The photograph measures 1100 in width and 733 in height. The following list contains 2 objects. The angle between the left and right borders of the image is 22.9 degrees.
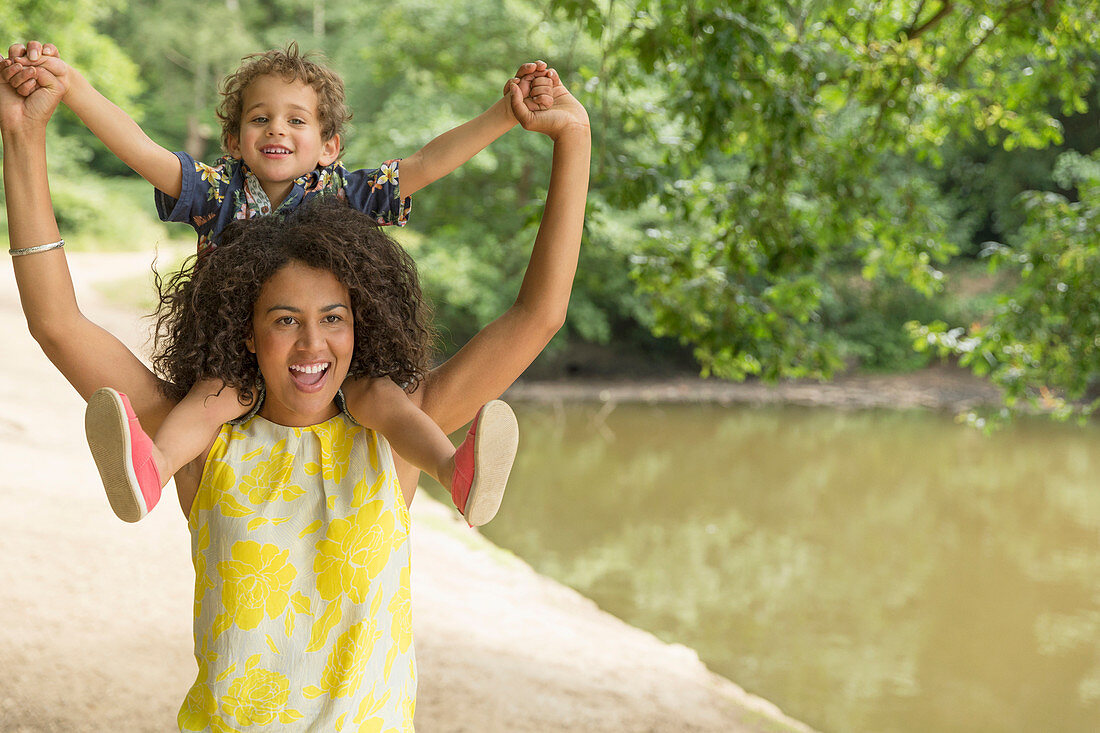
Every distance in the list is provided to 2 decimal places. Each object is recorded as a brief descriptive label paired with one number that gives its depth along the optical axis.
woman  3.66
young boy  3.52
